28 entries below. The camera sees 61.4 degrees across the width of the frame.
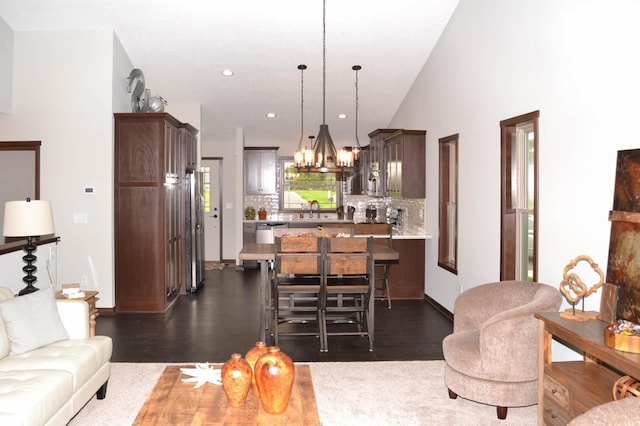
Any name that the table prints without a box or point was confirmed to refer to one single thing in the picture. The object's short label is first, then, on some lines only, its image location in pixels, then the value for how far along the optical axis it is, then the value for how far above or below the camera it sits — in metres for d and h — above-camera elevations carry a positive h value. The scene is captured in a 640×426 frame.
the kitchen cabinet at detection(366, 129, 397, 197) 8.17 +0.64
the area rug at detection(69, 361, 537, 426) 3.32 -1.32
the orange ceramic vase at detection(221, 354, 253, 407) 2.42 -0.81
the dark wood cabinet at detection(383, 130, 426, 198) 7.23 +0.53
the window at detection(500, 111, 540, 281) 4.62 +0.01
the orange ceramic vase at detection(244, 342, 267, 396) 2.65 -0.75
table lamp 3.93 -0.13
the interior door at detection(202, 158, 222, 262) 11.01 -0.06
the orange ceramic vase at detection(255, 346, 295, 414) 2.36 -0.79
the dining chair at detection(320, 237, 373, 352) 4.67 -0.60
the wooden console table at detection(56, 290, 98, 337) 4.15 -0.80
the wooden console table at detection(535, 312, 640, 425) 2.57 -0.94
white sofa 2.58 -0.90
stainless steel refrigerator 7.72 -0.46
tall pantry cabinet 6.20 -0.10
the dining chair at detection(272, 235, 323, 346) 4.61 -0.53
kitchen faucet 11.12 -0.05
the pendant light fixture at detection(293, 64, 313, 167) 5.51 +0.47
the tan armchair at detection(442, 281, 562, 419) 3.22 -0.96
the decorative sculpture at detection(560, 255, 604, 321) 2.99 -0.50
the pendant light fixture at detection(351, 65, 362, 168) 5.87 +0.79
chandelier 5.30 +0.47
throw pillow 3.20 -0.73
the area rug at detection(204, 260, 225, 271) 10.15 -1.22
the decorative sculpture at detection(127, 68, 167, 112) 6.62 +1.29
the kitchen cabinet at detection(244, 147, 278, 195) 10.48 +0.64
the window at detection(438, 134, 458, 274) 6.50 +0.01
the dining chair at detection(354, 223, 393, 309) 6.67 -0.52
